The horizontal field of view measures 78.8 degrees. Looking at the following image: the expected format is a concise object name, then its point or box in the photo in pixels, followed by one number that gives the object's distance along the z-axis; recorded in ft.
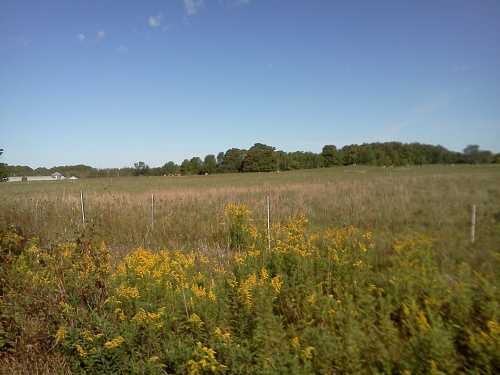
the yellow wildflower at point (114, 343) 10.46
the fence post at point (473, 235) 20.15
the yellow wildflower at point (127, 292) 13.41
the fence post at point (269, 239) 22.00
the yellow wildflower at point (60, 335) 11.36
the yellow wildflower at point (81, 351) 10.63
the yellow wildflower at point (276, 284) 13.85
